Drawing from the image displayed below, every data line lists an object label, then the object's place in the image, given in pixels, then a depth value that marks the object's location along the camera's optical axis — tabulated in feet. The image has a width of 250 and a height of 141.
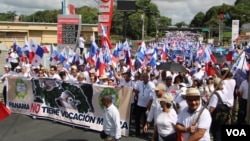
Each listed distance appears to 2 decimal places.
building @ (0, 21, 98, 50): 225.15
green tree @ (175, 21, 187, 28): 581.53
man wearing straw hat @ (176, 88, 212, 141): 15.44
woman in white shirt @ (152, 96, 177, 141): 20.30
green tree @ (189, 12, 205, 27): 517.55
